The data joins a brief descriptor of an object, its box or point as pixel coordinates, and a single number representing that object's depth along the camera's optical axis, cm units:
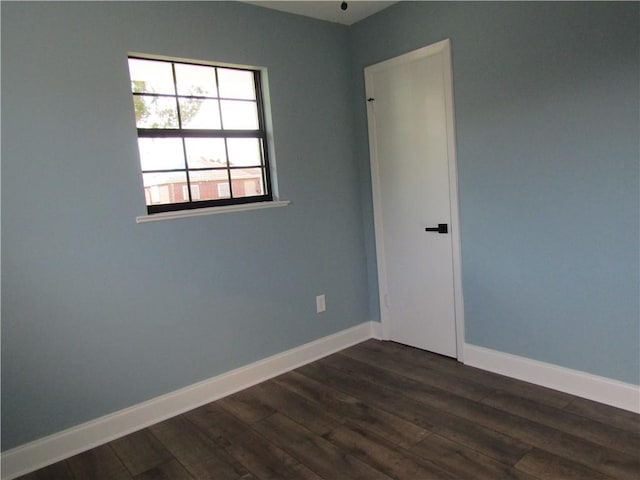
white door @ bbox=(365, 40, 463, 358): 305
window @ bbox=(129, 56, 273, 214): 269
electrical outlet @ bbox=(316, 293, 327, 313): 347
